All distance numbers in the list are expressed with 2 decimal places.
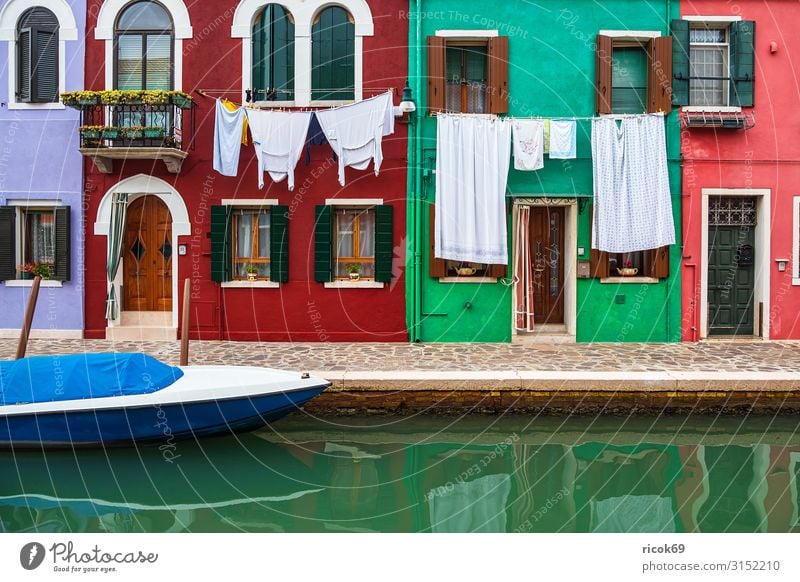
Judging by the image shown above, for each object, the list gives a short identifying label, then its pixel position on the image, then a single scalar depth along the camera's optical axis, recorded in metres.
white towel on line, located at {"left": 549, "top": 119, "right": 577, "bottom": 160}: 12.27
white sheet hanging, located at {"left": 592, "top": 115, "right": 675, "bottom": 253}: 12.34
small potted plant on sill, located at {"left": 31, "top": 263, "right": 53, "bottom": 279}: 12.41
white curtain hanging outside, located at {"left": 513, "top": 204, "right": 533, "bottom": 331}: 12.69
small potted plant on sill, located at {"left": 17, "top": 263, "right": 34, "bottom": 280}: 12.92
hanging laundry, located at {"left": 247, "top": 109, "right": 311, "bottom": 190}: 12.11
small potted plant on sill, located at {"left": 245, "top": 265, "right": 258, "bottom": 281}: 13.09
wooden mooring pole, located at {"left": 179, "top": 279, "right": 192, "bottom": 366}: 9.50
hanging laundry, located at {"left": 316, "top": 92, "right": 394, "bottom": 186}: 12.01
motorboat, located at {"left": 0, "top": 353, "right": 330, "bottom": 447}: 7.44
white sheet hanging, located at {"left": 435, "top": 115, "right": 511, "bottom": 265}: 12.36
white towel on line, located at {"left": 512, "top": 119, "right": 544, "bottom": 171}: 12.27
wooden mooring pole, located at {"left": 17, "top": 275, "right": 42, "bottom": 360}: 9.46
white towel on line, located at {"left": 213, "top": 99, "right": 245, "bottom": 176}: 12.15
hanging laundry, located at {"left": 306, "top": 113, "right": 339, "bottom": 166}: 12.23
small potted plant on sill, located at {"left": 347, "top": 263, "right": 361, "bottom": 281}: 12.98
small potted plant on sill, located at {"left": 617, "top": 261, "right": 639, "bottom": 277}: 12.75
